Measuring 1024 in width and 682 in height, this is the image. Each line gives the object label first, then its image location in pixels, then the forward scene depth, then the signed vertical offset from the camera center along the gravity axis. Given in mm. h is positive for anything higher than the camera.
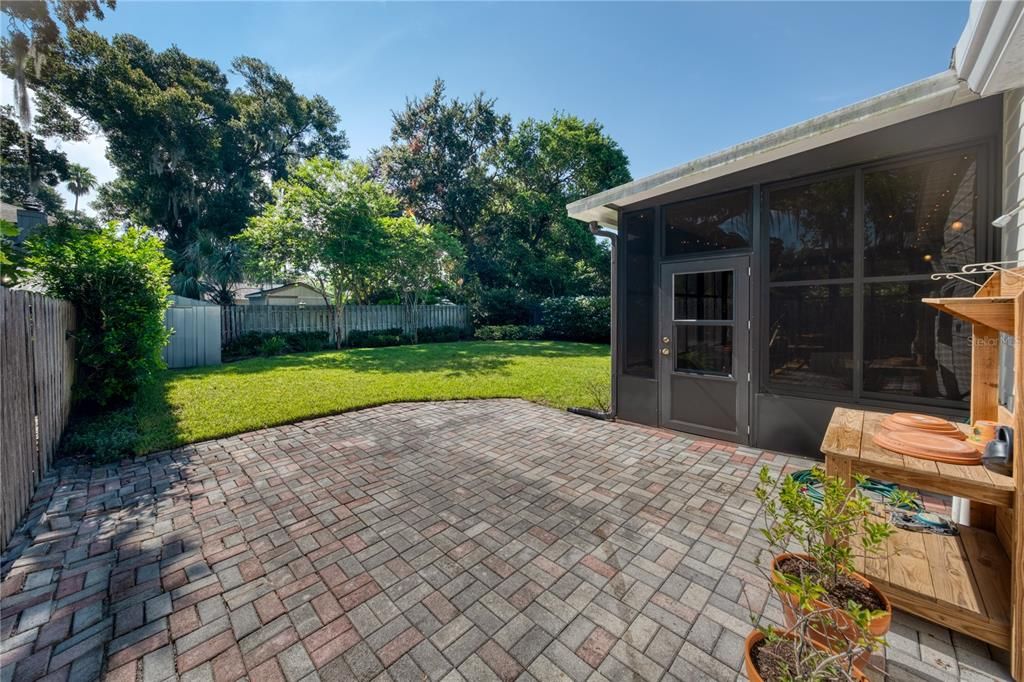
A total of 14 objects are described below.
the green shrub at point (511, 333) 17031 -34
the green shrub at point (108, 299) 4695 +480
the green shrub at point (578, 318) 15289 +576
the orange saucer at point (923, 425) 1938 -519
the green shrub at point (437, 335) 16162 -97
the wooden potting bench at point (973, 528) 1476 -1032
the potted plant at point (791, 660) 1124 -1089
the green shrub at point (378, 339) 14383 -217
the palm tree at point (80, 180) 17516 +7432
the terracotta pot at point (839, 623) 1306 -1104
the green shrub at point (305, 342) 12744 -277
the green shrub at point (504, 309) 18203 +1136
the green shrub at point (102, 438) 3809 -1115
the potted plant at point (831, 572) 1228 -895
